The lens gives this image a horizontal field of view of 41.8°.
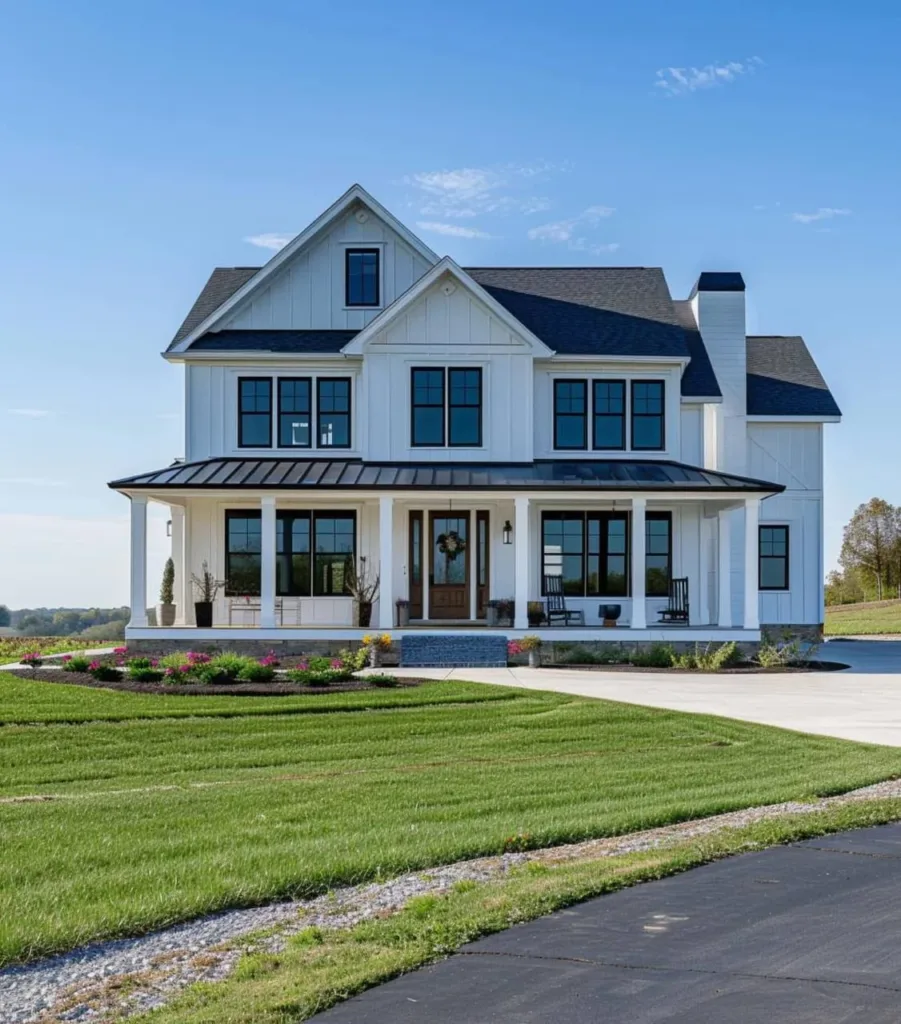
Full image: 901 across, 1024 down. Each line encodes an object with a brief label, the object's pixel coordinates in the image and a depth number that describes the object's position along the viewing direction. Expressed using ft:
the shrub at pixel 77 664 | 61.87
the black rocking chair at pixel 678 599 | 82.94
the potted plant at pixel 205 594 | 80.07
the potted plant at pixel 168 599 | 84.17
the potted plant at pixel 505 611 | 81.05
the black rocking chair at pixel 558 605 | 80.28
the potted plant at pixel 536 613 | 80.74
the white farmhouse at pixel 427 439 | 82.17
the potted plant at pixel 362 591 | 79.30
